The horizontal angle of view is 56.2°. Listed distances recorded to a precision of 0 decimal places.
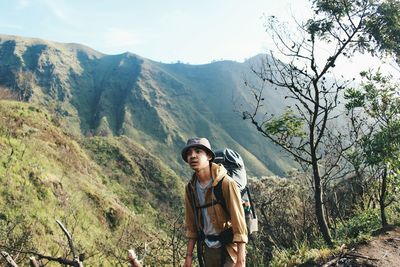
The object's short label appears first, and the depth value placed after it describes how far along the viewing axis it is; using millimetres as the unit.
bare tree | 7918
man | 3016
